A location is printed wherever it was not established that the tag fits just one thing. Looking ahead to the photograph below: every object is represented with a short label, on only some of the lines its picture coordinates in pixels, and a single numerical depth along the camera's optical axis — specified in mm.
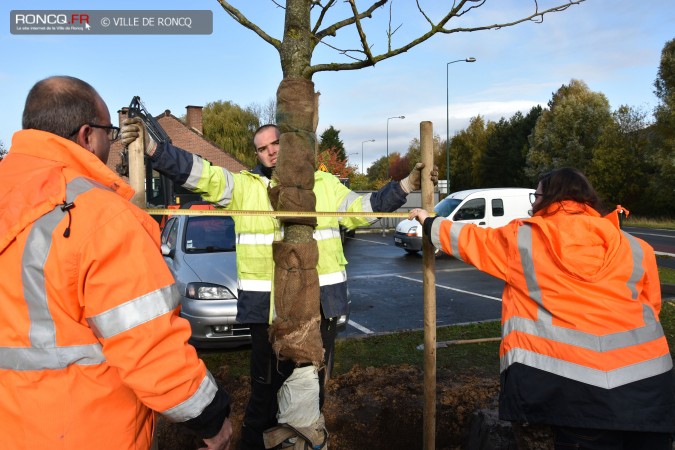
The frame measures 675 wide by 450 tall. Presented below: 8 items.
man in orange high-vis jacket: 1404
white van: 14508
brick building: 33188
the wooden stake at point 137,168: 2453
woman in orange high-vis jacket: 2092
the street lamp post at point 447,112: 32144
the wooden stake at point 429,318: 2994
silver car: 5383
